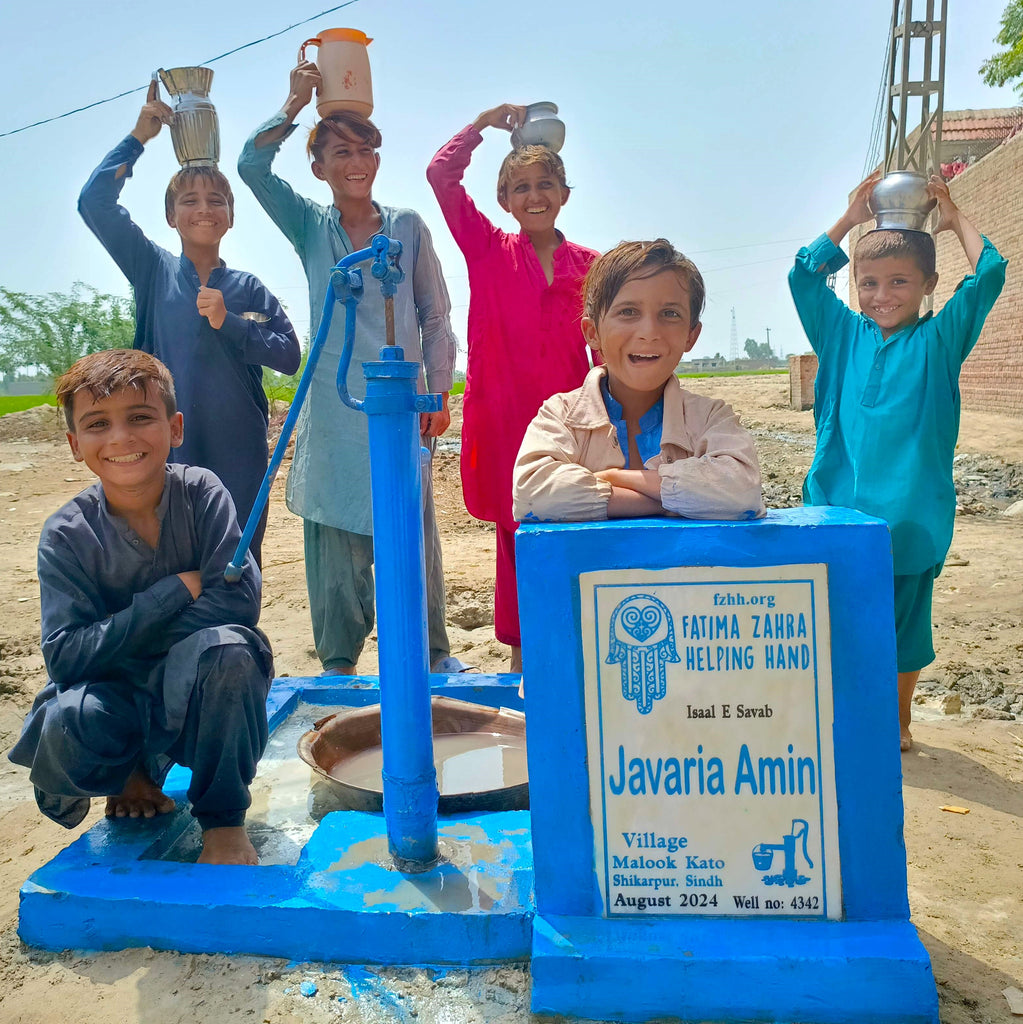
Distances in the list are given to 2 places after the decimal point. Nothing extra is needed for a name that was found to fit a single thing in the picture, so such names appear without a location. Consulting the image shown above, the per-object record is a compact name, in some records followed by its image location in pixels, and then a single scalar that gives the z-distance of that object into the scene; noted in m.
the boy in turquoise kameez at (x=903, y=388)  2.75
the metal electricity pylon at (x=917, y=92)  14.94
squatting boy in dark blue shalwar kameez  1.99
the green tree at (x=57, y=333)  18.88
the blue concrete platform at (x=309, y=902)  1.78
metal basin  2.25
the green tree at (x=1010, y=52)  18.92
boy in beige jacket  1.75
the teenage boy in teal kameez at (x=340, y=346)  3.13
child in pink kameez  3.10
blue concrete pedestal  1.64
